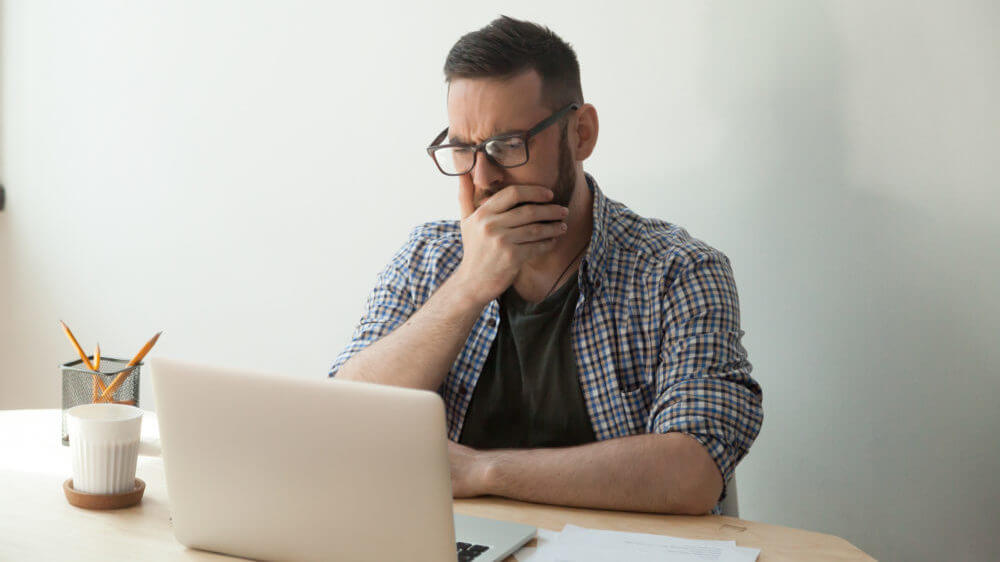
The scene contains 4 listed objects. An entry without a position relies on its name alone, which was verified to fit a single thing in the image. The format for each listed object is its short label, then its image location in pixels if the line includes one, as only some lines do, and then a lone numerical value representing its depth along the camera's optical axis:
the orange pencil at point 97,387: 1.51
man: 1.62
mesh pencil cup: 1.51
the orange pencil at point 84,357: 1.56
